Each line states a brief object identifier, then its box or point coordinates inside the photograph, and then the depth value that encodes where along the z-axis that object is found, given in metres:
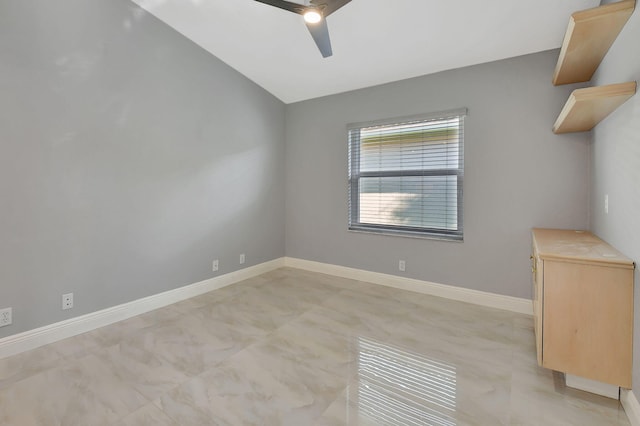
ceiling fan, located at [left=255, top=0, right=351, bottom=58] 1.74
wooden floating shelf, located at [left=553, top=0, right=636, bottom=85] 1.58
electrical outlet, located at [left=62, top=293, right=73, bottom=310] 2.32
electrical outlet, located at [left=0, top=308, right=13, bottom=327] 2.03
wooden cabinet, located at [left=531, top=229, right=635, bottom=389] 1.53
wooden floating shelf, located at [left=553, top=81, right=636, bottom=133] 1.53
